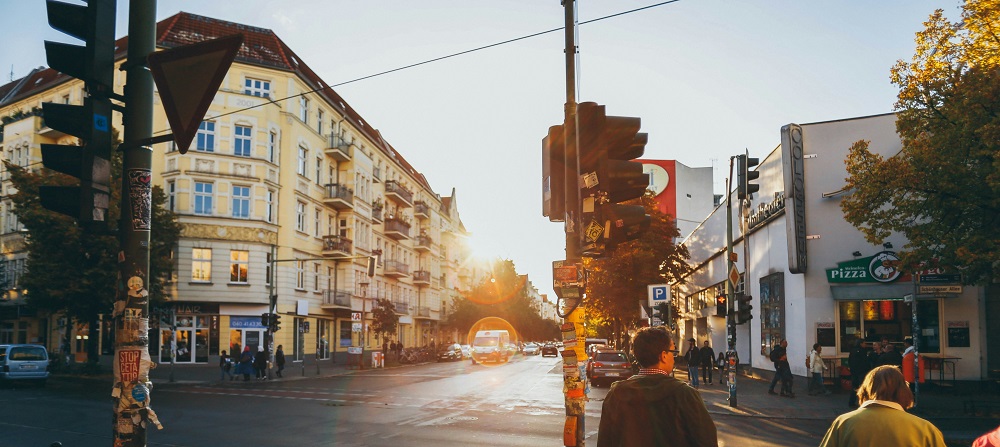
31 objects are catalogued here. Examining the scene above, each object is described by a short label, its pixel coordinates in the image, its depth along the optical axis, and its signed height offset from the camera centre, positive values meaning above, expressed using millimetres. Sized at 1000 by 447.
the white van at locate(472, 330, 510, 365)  53000 -4266
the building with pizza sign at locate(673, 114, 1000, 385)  22453 +48
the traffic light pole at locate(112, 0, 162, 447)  4711 +241
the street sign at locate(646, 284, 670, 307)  25969 -217
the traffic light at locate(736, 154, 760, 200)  16828 +2534
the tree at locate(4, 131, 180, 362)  30641 +1196
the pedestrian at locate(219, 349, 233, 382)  31375 -3266
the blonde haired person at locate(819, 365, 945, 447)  3877 -710
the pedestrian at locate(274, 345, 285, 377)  34938 -3282
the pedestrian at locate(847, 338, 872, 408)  20031 -2075
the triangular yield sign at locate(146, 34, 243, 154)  4699 +1328
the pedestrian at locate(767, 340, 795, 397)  21516 -2359
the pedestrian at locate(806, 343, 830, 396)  21656 -2383
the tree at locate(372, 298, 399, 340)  52656 -2146
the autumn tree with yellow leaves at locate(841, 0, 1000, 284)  16344 +2947
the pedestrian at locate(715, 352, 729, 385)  29086 -3210
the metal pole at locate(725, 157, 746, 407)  19047 -483
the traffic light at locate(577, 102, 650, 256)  7441 +1090
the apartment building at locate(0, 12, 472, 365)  39250 +4922
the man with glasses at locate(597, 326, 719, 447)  4062 -670
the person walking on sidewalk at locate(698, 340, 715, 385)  27594 -2626
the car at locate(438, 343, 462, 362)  61156 -5417
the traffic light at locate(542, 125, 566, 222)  8016 +1238
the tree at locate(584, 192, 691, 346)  39938 +921
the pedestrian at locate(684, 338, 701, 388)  25784 -2585
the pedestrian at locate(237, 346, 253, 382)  31047 -3169
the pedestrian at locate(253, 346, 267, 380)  32469 -3298
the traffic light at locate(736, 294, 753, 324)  19688 -615
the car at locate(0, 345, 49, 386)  25656 -2611
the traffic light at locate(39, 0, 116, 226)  4781 +1116
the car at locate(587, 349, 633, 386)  27500 -2959
